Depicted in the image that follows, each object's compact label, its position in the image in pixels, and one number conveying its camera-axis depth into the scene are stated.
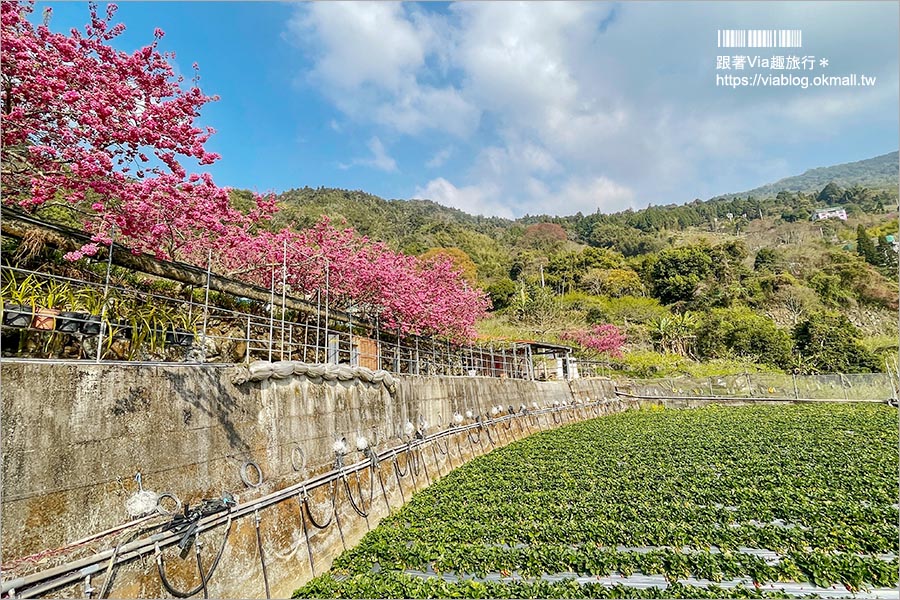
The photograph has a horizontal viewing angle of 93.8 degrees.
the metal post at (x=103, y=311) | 3.33
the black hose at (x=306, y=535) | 4.62
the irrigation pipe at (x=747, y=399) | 23.31
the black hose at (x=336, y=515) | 5.31
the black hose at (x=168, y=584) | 3.10
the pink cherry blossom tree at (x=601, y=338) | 32.09
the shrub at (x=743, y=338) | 28.88
